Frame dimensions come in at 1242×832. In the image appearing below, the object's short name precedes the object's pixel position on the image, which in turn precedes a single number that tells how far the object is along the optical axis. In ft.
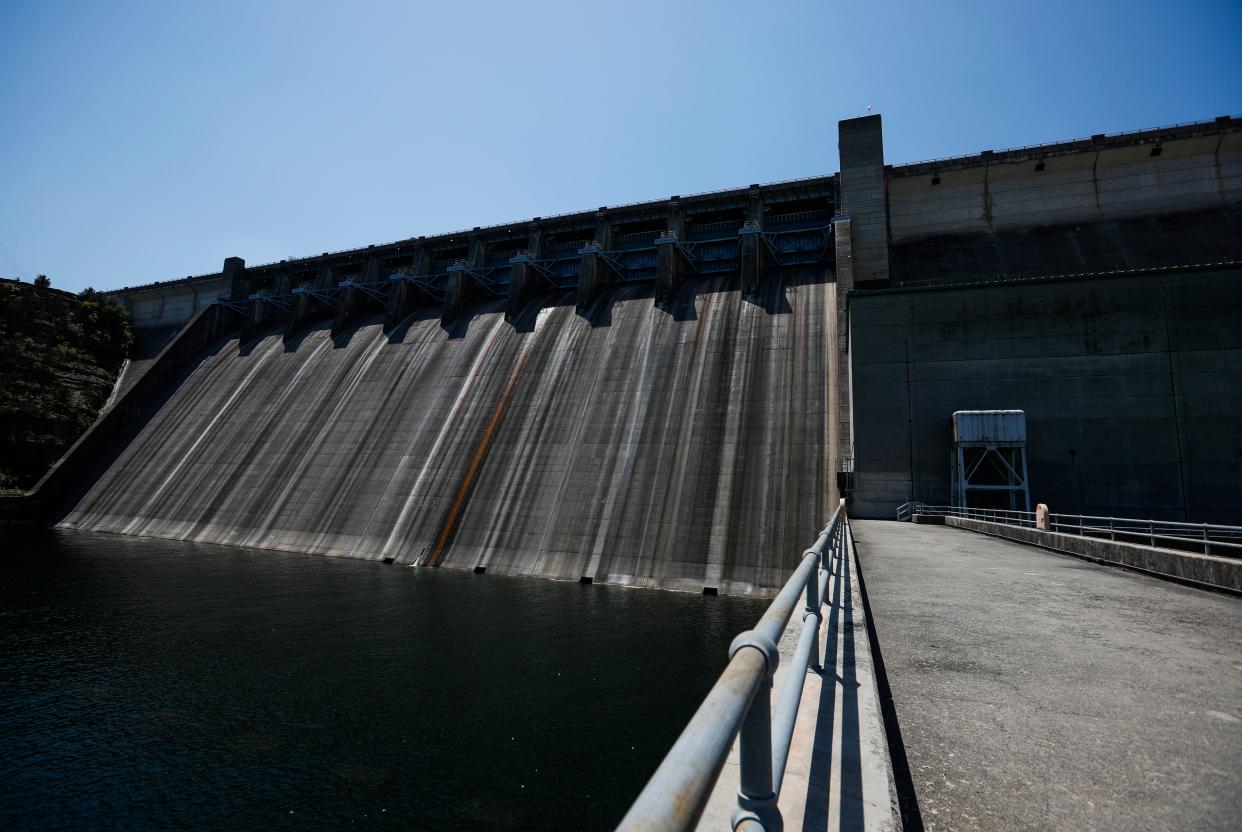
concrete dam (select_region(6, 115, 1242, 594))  65.57
